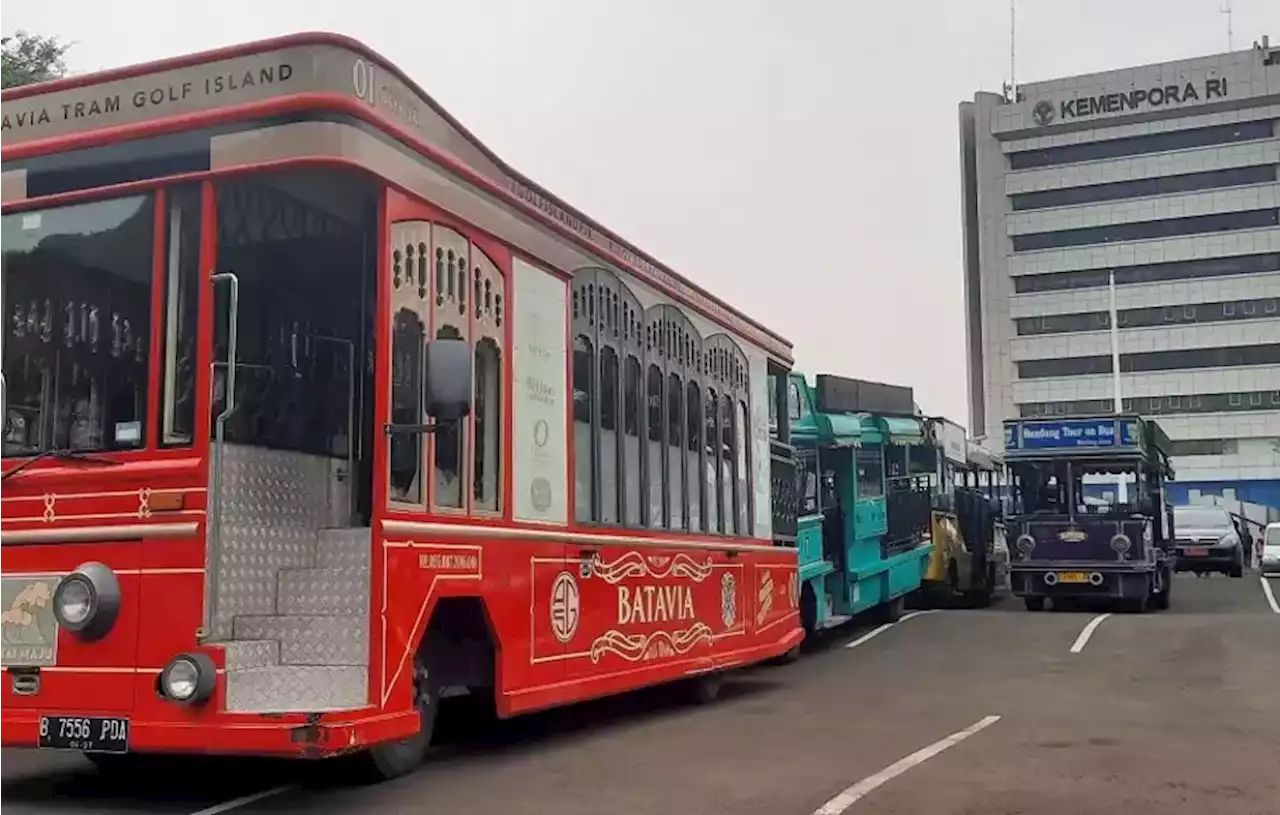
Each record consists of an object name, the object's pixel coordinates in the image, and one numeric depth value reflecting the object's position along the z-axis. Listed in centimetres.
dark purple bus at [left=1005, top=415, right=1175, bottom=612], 2058
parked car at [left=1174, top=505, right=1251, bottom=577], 3069
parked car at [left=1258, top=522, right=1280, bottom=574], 3180
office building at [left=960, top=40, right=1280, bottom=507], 8081
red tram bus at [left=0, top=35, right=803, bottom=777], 673
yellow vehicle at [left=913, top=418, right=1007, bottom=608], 2117
